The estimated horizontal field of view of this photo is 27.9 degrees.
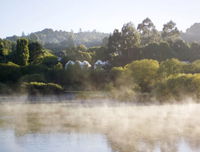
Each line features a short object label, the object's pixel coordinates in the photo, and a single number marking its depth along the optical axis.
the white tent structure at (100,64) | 74.38
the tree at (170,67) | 52.25
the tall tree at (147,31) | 104.53
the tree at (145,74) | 52.61
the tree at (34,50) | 82.19
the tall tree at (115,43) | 79.44
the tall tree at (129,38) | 78.55
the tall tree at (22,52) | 75.44
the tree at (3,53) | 81.44
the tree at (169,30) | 110.59
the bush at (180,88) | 43.19
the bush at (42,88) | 58.02
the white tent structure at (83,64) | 69.34
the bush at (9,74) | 64.75
